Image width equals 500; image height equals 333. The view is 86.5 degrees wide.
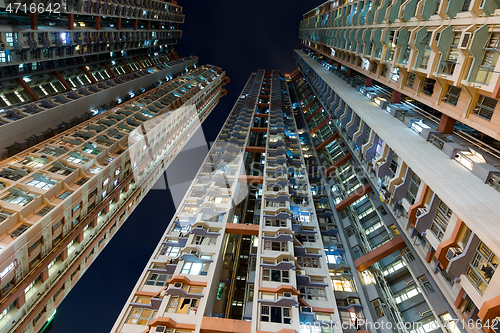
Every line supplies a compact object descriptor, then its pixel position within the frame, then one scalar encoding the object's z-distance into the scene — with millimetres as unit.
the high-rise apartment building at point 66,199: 25406
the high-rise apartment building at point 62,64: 39281
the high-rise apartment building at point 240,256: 23734
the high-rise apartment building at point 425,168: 16766
